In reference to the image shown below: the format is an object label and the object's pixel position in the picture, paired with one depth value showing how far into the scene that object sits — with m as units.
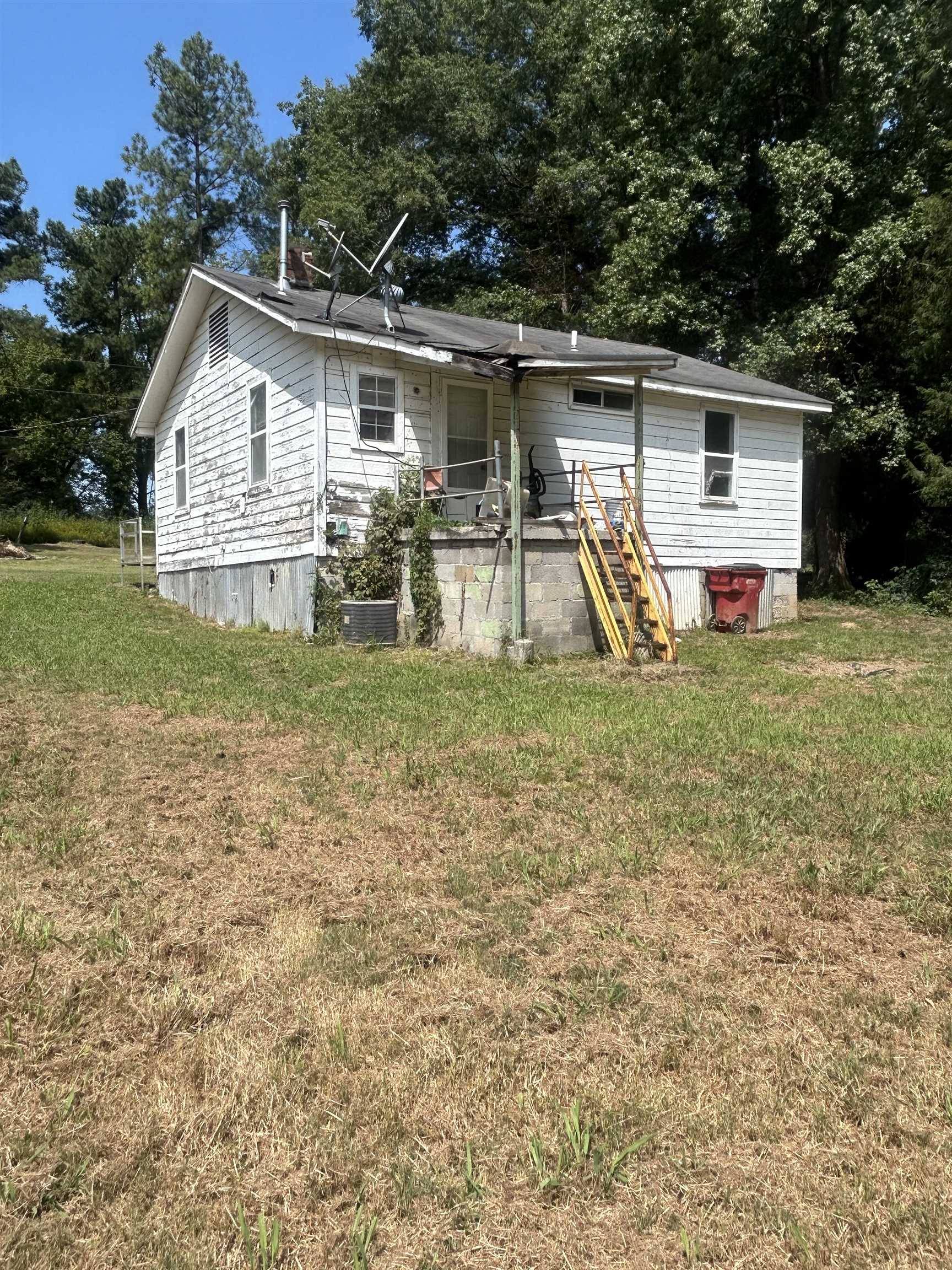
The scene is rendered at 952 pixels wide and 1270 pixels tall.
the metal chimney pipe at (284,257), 12.98
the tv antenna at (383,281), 10.99
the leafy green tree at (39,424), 38.25
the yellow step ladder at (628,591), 9.32
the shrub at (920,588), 15.95
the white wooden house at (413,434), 10.95
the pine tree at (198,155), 36.91
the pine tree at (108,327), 41.44
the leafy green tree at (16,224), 43.22
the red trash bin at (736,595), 12.80
